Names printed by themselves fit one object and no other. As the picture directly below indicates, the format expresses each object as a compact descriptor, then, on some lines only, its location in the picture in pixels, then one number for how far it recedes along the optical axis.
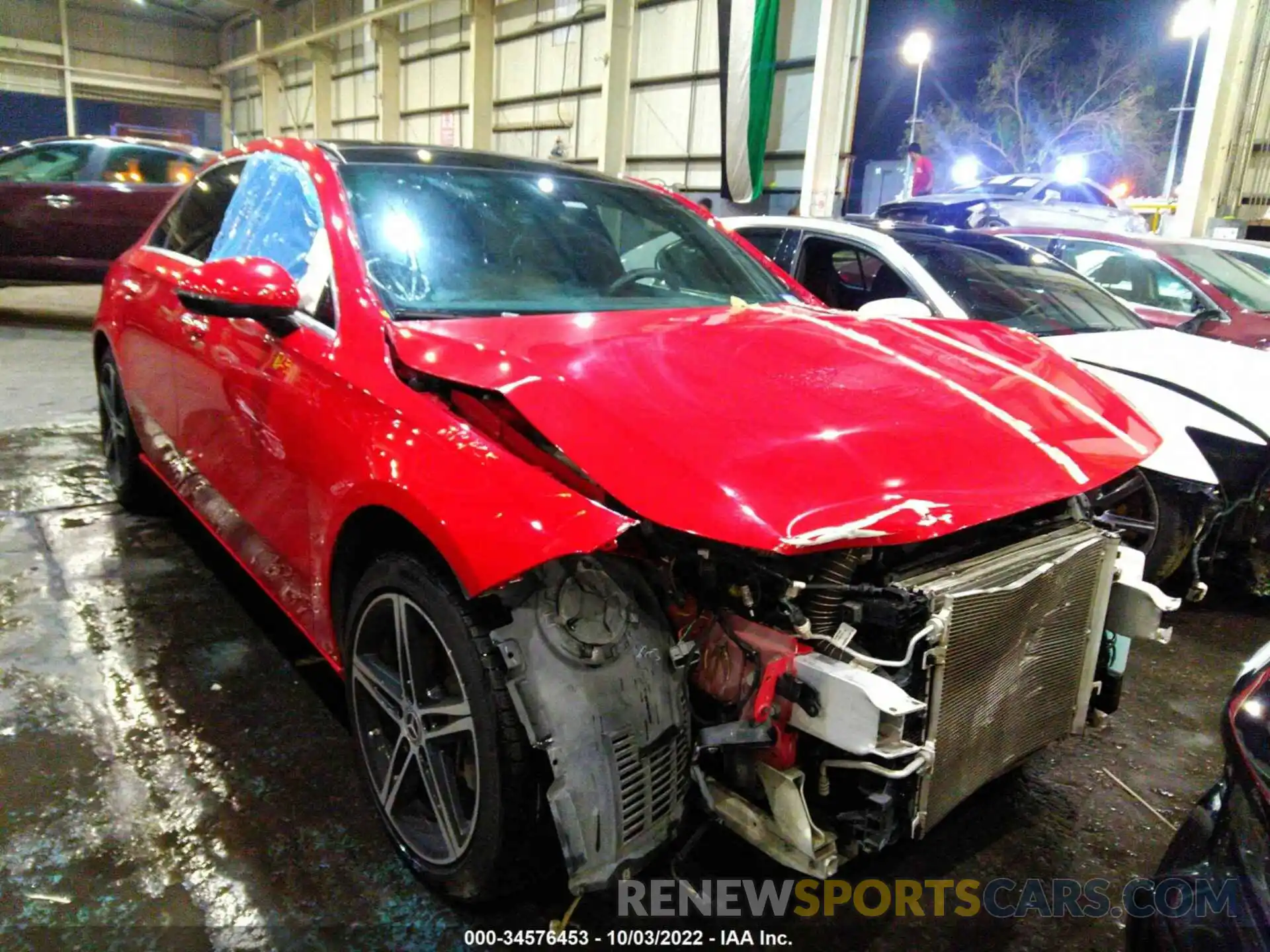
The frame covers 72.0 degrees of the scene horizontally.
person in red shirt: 11.46
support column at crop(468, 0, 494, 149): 13.88
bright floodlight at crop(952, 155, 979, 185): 30.80
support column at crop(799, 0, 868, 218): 9.38
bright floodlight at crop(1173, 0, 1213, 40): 20.67
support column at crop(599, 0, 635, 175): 11.59
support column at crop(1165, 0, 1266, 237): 8.35
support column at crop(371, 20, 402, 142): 15.96
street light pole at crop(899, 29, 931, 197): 22.16
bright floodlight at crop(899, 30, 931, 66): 22.12
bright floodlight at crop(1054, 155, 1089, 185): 29.78
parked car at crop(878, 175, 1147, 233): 8.48
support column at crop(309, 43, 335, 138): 18.19
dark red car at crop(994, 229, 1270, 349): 5.80
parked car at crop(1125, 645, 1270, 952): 1.11
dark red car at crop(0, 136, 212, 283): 8.13
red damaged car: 1.45
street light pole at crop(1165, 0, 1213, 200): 20.89
